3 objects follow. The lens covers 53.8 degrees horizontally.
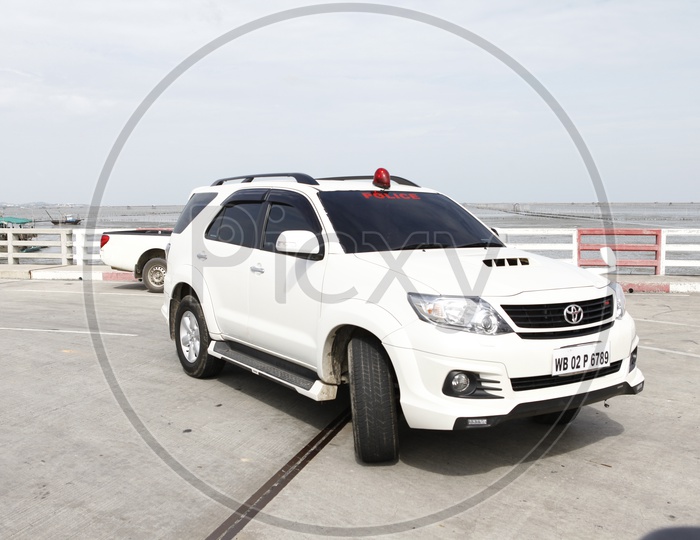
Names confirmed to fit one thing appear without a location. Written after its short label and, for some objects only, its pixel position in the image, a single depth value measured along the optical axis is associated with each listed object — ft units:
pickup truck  46.32
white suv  13.52
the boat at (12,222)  113.00
